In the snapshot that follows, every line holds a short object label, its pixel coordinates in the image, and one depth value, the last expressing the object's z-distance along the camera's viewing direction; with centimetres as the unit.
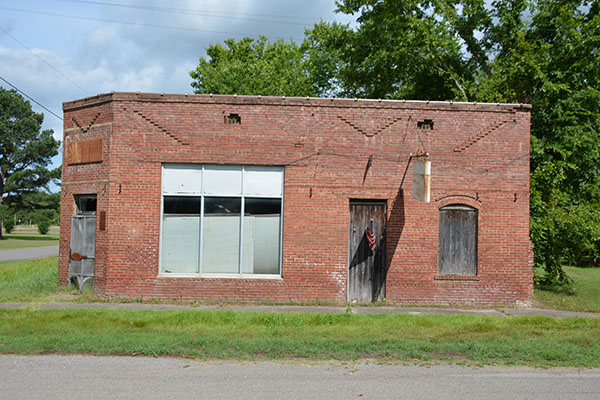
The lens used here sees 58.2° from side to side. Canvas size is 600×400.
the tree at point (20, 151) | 5867
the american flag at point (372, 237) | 1300
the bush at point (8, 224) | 6462
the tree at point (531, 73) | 1599
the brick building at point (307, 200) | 1298
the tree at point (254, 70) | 3644
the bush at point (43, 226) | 6560
